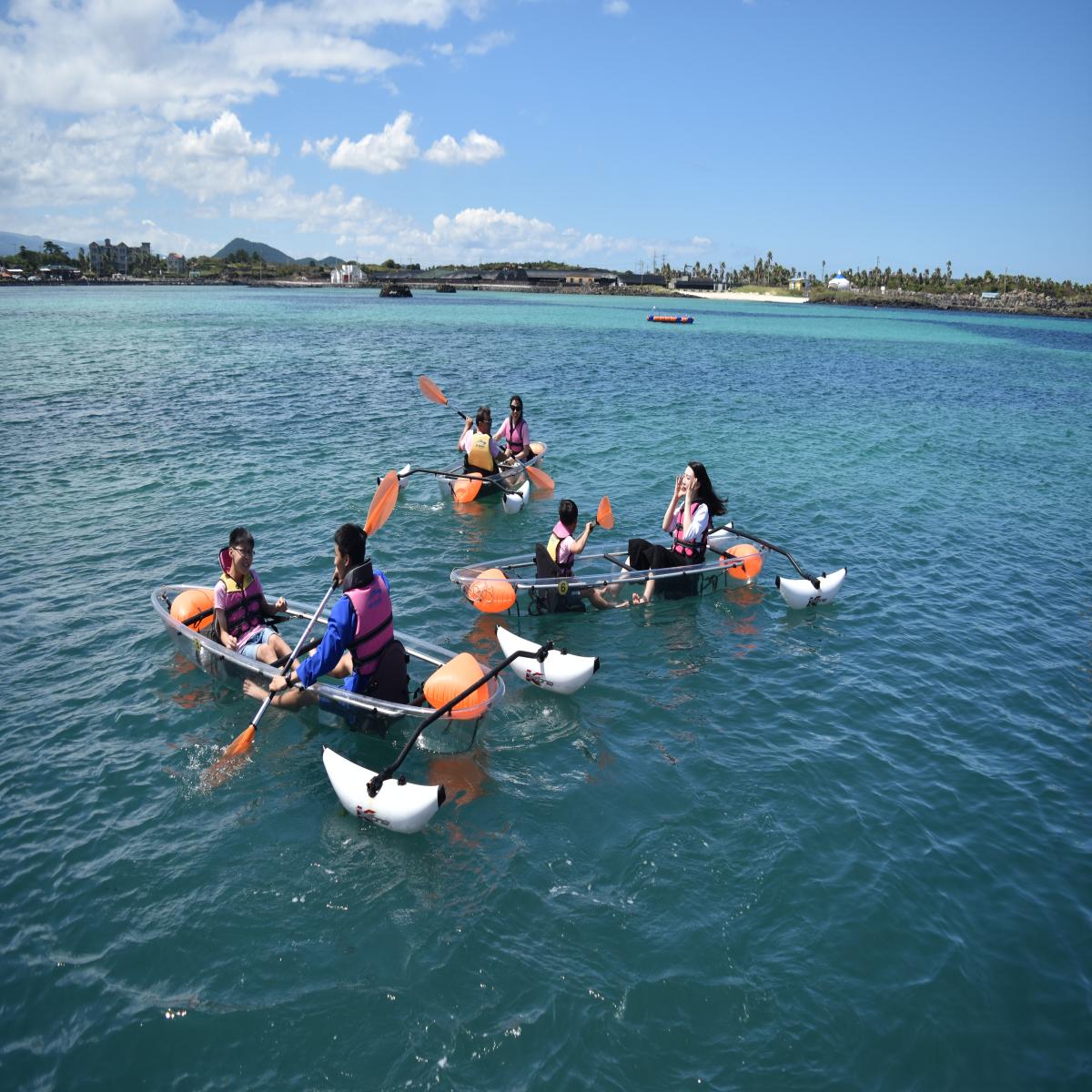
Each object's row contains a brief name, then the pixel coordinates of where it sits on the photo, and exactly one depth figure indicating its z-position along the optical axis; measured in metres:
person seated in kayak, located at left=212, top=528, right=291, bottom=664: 9.52
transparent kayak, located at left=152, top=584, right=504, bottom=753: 8.52
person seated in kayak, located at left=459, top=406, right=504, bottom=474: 17.94
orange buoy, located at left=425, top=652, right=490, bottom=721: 8.48
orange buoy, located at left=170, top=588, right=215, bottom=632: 10.54
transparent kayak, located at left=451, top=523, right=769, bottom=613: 12.20
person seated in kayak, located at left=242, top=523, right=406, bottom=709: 8.18
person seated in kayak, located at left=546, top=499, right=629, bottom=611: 11.94
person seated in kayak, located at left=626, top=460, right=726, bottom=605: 12.86
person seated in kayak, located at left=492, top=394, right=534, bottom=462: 19.34
